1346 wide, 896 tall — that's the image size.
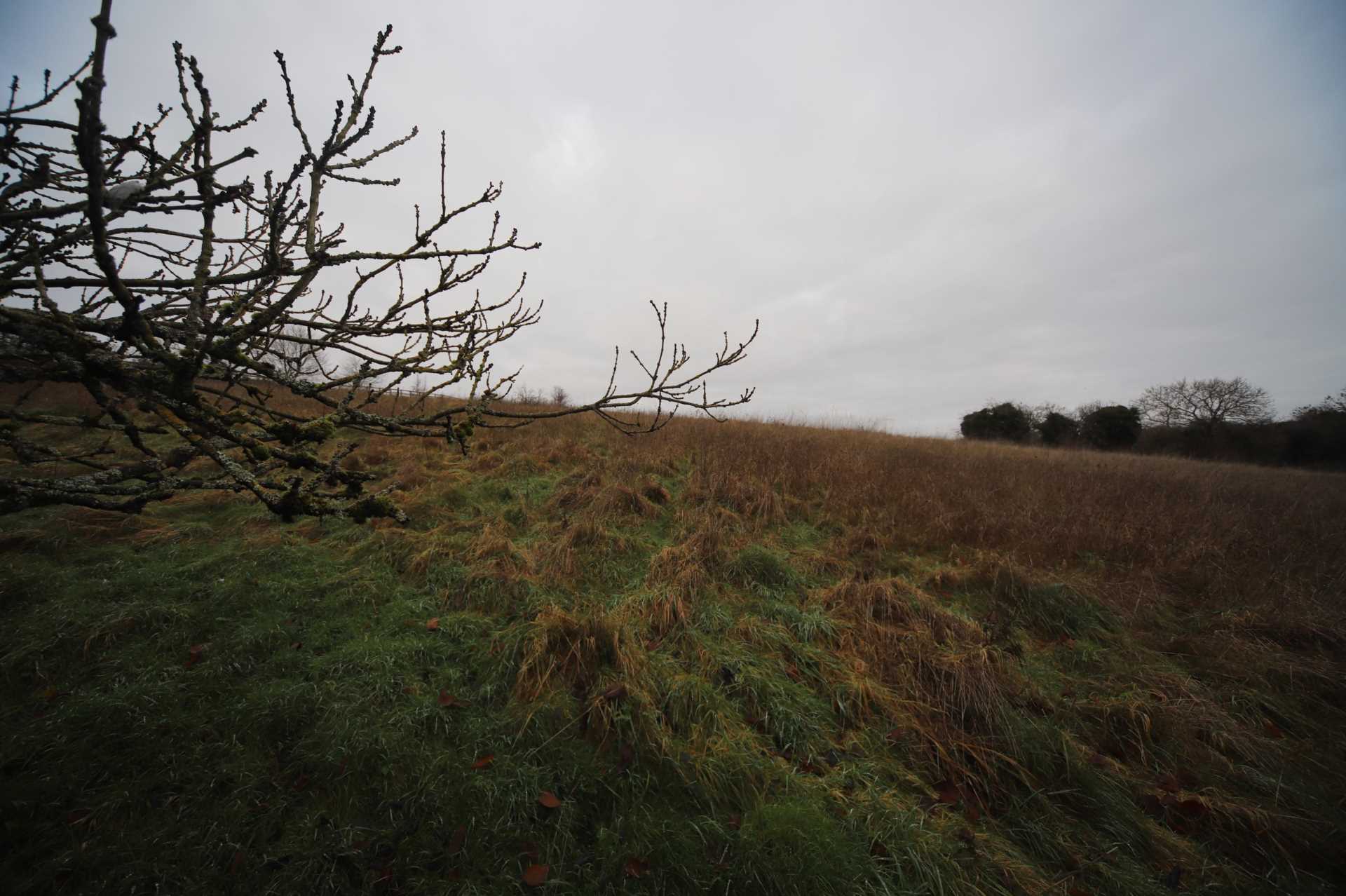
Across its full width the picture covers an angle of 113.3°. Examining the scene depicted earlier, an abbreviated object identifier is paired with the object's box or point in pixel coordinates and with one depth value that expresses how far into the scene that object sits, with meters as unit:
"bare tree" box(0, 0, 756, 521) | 1.11
